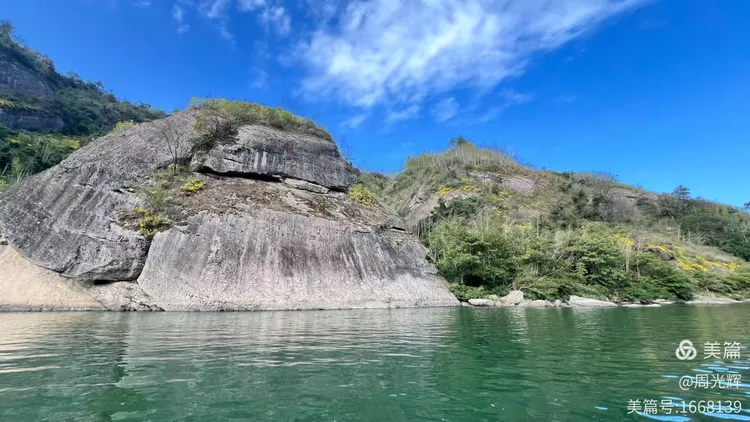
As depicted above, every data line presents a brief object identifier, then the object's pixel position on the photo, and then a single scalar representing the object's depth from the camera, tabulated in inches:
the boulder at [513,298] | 1253.1
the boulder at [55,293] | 857.5
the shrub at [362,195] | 1454.2
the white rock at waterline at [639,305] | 1250.6
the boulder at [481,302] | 1224.0
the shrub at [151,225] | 973.2
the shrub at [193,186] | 1141.7
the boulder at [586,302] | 1271.2
